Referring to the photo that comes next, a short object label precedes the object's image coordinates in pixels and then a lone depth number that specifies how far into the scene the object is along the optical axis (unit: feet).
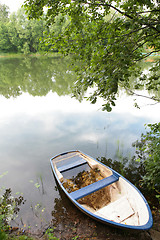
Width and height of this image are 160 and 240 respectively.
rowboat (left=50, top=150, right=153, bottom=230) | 12.59
